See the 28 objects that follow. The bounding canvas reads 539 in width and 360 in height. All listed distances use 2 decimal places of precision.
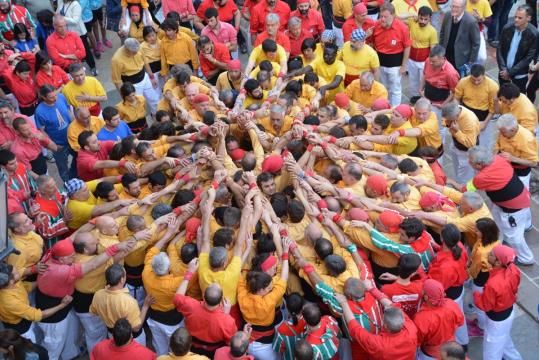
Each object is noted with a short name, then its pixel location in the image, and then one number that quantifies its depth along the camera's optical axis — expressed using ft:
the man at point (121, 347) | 19.75
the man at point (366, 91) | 31.32
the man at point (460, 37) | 35.70
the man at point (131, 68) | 34.76
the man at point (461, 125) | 28.96
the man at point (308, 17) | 38.01
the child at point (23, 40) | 37.73
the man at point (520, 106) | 29.22
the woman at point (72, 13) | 40.09
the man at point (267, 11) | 39.01
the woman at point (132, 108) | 31.83
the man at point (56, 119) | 31.76
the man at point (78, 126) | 30.13
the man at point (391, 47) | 35.79
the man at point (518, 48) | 34.40
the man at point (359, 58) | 34.01
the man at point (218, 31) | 37.11
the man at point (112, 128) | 29.58
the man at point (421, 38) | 36.13
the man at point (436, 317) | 20.59
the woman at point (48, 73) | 34.22
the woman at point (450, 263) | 22.42
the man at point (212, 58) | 35.35
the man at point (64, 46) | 37.16
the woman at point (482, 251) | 22.91
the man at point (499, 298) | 21.70
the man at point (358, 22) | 36.69
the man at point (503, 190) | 26.04
